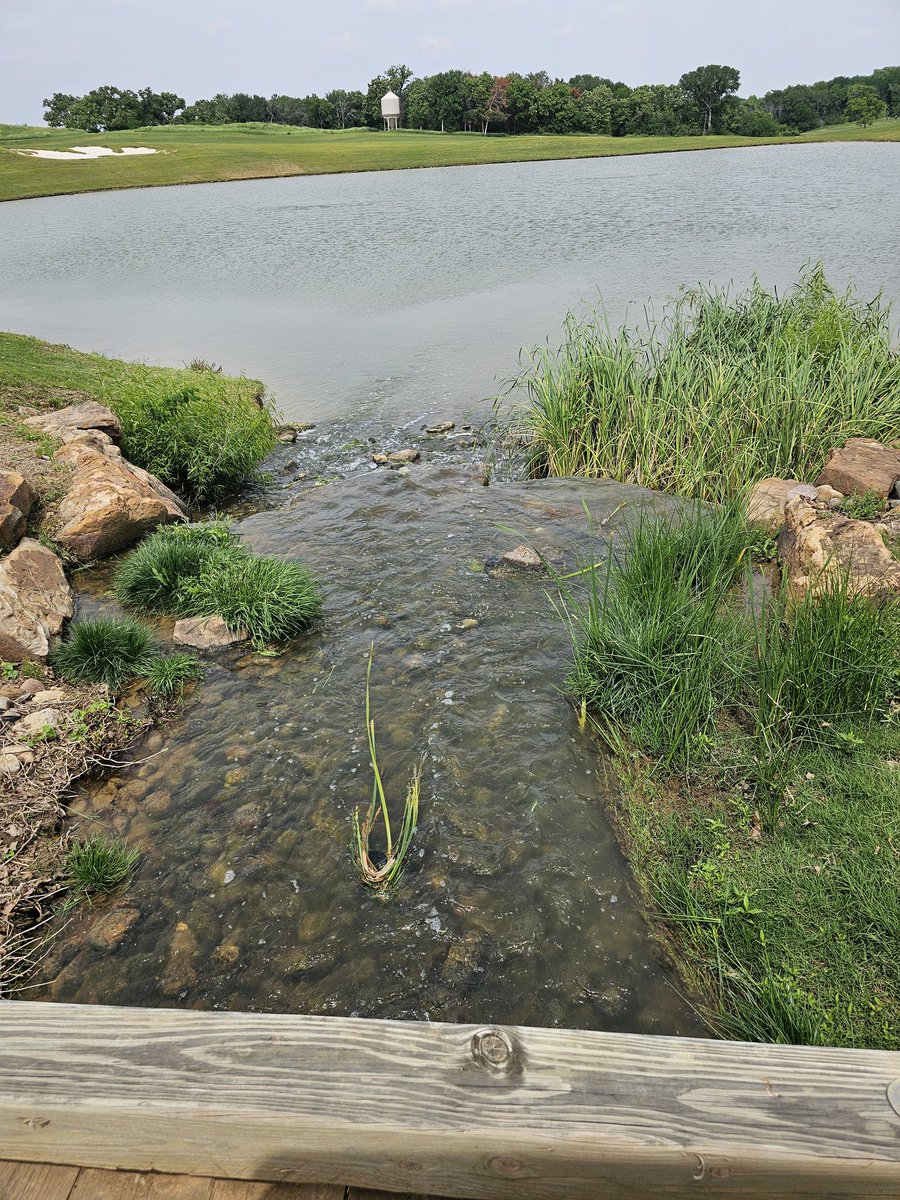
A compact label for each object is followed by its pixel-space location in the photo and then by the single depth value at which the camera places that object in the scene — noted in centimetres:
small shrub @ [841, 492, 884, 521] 611
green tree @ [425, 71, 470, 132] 9088
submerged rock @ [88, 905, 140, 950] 338
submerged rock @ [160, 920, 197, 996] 318
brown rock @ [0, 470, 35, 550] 608
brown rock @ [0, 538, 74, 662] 512
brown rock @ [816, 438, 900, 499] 639
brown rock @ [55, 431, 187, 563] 671
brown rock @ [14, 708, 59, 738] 440
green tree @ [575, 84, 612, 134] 9019
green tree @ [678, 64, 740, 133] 10581
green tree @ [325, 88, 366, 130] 10306
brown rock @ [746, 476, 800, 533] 654
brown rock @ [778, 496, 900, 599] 444
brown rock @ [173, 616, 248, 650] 557
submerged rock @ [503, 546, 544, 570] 648
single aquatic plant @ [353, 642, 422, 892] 359
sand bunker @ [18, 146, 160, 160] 5315
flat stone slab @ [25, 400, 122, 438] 830
